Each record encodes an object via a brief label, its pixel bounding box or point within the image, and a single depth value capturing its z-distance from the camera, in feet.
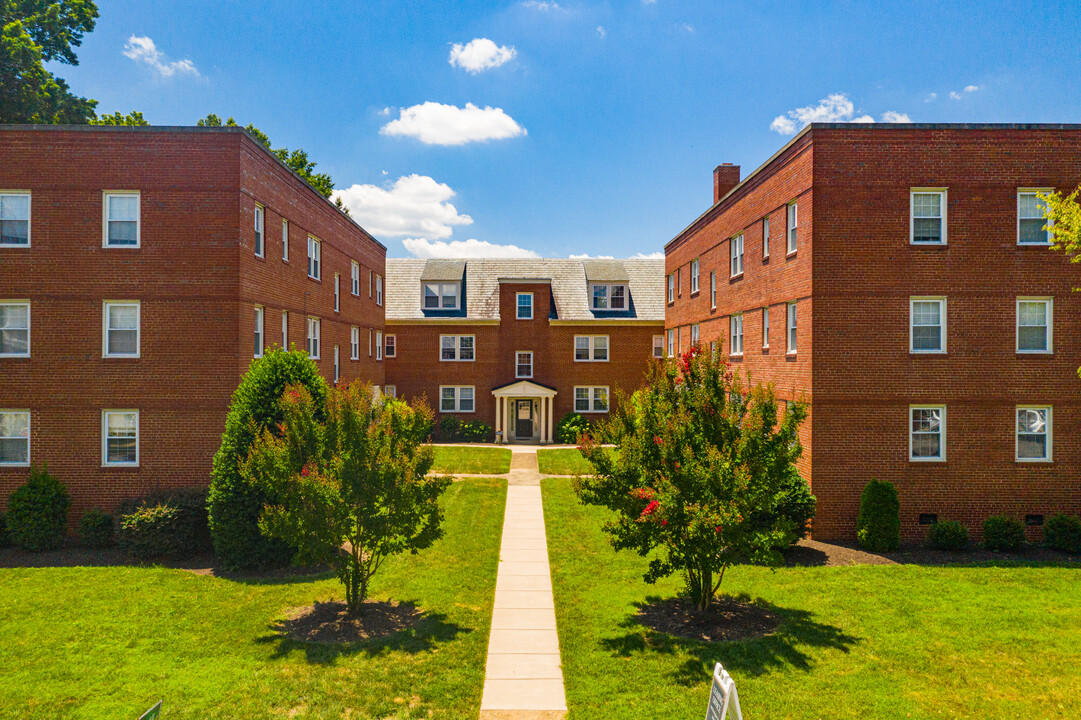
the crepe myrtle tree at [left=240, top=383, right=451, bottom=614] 34.63
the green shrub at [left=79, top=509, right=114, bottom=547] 53.52
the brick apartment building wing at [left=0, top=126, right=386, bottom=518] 55.77
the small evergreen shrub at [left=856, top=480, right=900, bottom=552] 53.83
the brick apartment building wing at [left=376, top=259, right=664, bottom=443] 123.03
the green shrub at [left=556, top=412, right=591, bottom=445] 117.94
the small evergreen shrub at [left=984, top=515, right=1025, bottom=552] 54.49
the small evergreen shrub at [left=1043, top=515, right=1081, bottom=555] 54.24
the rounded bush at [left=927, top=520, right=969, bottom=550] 54.34
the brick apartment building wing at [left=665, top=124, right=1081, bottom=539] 56.44
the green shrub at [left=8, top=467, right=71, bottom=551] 52.75
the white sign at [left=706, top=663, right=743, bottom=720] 17.22
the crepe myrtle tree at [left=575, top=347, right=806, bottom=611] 32.83
